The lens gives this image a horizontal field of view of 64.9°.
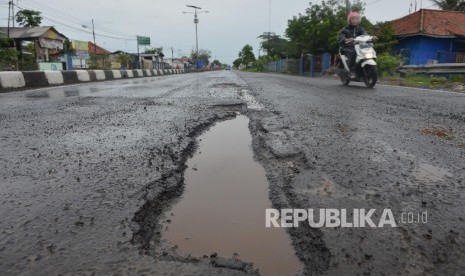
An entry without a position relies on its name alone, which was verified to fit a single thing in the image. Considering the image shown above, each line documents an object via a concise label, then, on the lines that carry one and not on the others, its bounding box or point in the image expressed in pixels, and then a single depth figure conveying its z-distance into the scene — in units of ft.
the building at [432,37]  73.56
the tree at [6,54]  76.38
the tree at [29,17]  132.16
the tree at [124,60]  160.75
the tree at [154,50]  285.31
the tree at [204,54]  360.44
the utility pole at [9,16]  106.11
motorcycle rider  27.12
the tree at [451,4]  103.76
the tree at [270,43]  211.00
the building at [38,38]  109.50
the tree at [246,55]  365.92
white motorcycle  24.91
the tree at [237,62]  421.96
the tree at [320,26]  76.02
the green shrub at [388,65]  49.39
